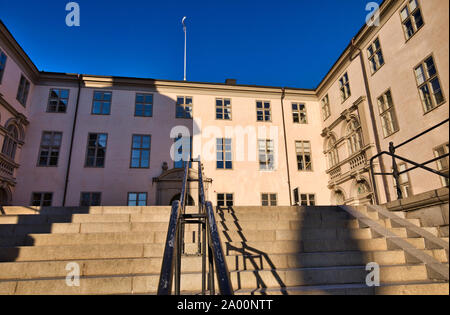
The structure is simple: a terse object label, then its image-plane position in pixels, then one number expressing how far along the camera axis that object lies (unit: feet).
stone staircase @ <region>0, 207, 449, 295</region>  11.87
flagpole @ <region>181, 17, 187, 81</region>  74.93
